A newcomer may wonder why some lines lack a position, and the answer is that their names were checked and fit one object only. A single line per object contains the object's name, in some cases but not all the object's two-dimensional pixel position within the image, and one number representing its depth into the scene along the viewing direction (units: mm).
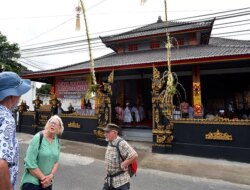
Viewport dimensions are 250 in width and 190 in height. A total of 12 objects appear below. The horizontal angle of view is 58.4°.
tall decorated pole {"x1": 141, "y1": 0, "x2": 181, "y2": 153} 8914
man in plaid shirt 3226
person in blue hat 1513
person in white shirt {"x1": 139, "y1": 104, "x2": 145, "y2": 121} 13844
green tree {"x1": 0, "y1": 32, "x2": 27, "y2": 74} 20661
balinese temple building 8484
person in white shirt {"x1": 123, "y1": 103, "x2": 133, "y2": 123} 12742
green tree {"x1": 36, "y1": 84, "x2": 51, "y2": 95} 51250
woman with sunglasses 2832
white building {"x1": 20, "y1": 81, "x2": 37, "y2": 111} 30466
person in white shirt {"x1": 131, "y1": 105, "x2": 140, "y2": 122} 13320
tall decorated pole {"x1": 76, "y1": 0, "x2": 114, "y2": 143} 10367
